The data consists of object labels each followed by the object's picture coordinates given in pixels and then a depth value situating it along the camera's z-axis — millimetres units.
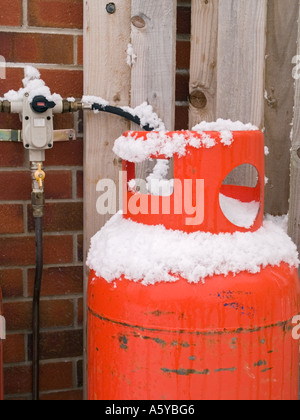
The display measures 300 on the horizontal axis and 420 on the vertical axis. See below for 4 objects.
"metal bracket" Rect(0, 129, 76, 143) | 1955
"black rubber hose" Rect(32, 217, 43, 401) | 1953
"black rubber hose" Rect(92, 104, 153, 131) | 1969
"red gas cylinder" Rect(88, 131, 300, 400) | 1690
